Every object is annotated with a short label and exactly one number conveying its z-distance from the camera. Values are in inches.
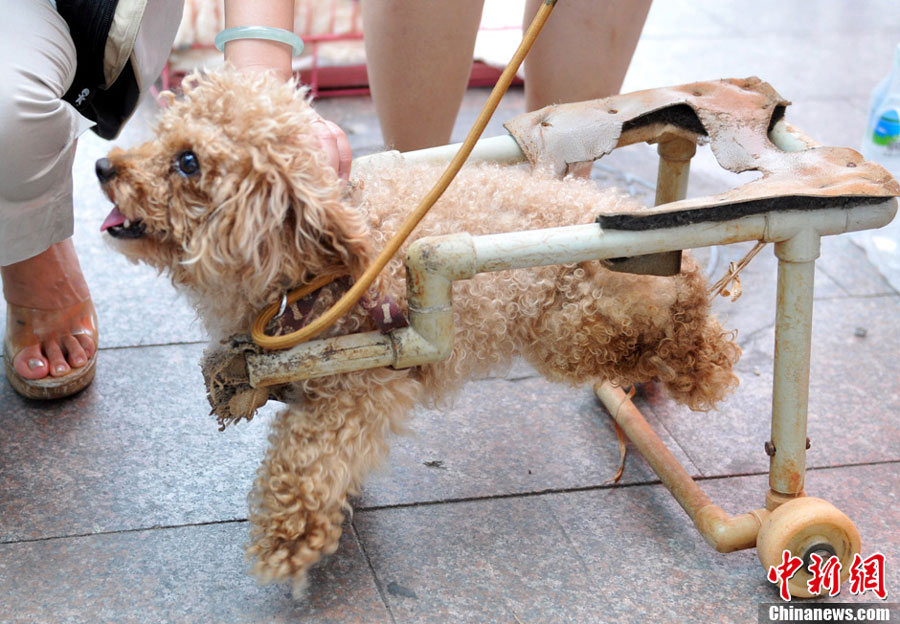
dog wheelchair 66.7
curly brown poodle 63.2
